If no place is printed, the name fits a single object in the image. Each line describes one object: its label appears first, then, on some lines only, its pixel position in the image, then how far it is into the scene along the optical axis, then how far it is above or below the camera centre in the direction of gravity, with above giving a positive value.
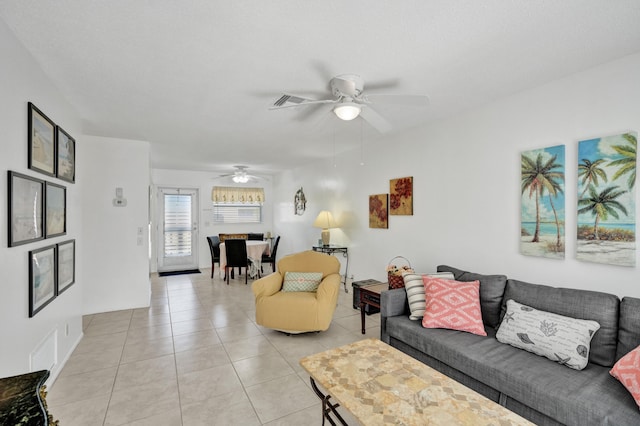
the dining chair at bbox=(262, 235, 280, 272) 6.58 -0.95
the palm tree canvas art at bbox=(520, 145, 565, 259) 2.52 +0.10
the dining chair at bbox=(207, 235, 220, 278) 6.57 -0.76
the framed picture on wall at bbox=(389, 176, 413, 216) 4.00 +0.24
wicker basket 3.26 -0.67
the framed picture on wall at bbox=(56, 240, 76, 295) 2.59 -0.46
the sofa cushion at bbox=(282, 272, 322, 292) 3.63 -0.80
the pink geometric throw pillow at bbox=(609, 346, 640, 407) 1.52 -0.83
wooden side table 3.36 -0.91
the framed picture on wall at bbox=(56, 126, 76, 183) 2.61 +0.52
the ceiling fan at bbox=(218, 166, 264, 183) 6.52 +0.81
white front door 7.30 -0.37
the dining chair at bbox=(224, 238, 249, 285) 5.91 -0.76
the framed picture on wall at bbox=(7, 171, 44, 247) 1.79 +0.04
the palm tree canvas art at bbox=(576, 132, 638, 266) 2.14 +0.10
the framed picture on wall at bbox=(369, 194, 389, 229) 4.44 +0.05
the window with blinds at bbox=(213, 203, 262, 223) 7.94 +0.03
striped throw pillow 2.68 -0.70
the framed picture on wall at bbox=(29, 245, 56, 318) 2.03 -0.46
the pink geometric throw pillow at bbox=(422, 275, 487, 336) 2.42 -0.76
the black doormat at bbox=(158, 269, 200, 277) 6.89 -1.34
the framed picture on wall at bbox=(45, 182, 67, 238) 2.36 +0.04
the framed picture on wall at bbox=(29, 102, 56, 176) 2.05 +0.52
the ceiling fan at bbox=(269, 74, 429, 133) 2.23 +0.88
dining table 6.19 -0.84
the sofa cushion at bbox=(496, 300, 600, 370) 1.88 -0.80
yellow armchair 3.24 -0.99
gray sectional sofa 1.57 -0.94
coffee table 1.38 -0.91
